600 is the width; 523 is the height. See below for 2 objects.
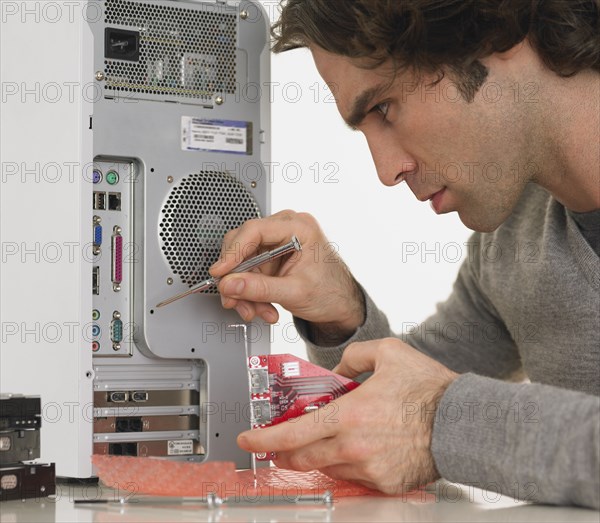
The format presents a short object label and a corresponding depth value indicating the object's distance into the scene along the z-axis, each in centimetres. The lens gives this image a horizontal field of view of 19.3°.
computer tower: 144
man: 132
